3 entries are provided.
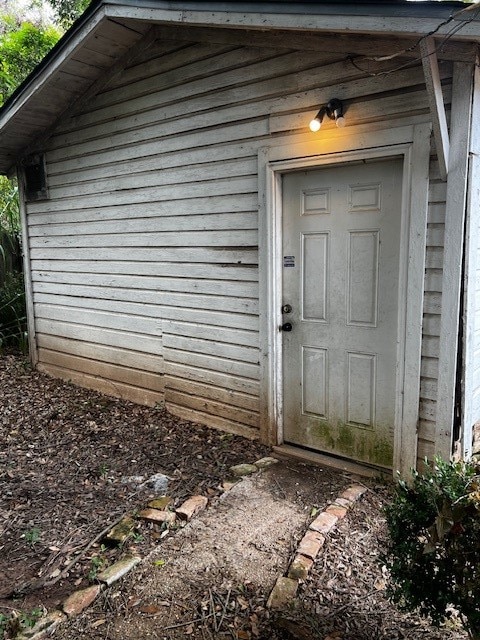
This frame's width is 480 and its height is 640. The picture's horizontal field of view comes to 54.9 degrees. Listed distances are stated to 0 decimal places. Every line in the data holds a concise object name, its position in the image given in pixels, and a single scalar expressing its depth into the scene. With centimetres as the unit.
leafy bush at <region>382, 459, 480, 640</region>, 157
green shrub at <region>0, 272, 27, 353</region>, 692
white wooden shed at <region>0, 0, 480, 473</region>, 270
